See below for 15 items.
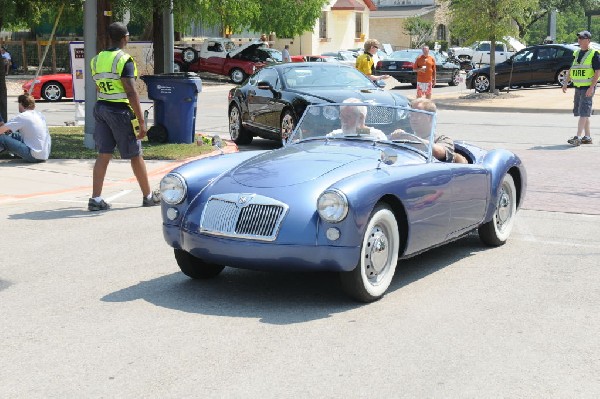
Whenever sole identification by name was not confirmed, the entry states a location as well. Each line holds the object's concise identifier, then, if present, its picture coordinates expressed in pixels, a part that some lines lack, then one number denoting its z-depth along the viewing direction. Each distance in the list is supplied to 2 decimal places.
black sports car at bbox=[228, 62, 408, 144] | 16.00
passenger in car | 8.01
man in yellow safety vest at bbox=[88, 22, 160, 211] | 10.29
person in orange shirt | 24.78
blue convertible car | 6.46
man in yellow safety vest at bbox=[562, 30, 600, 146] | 16.50
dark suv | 33.44
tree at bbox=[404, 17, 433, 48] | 78.00
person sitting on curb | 13.76
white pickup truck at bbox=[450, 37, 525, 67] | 49.84
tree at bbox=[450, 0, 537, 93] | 30.36
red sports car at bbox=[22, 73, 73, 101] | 29.77
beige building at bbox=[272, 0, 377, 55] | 65.00
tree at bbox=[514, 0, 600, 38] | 75.31
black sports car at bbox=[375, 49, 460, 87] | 37.47
